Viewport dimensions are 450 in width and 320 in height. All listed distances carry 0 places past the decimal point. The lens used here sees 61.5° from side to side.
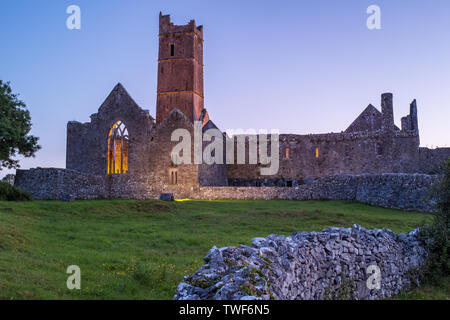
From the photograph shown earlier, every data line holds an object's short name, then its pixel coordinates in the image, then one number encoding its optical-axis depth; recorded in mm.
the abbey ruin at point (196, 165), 29562
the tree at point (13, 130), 28297
